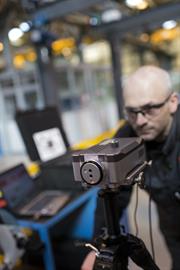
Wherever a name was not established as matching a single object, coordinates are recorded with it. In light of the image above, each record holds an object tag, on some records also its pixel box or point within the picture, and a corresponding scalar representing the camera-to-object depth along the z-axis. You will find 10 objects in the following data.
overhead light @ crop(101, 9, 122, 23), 4.12
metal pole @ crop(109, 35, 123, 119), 5.06
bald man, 0.81
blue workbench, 1.31
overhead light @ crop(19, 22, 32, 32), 2.85
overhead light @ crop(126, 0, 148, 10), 2.56
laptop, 1.39
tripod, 0.52
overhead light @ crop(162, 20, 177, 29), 4.37
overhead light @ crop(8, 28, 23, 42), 2.86
